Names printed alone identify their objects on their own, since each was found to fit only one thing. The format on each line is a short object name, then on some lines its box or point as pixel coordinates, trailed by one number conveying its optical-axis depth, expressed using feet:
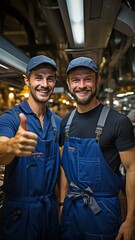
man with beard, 6.04
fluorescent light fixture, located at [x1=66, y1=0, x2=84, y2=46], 6.42
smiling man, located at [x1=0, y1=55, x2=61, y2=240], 5.88
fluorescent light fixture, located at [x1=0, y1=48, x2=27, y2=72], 5.89
